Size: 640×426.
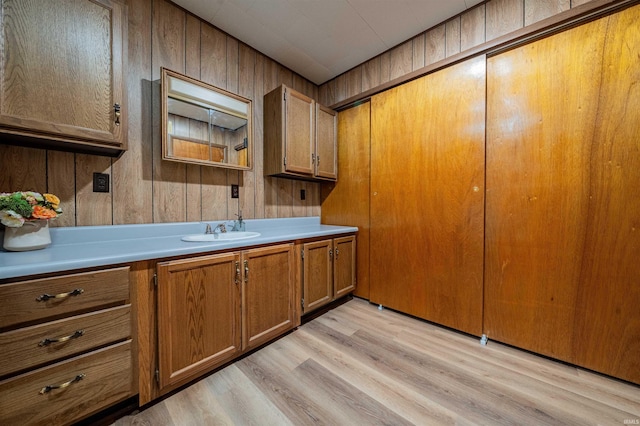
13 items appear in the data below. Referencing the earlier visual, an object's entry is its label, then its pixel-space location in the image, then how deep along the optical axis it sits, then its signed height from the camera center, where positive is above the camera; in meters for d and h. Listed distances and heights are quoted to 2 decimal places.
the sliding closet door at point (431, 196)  1.75 +0.11
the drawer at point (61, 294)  0.85 -0.33
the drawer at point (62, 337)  0.85 -0.51
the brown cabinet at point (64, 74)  1.02 +0.65
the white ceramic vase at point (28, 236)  1.06 -0.12
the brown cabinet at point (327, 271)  1.96 -0.56
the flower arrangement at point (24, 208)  1.01 +0.01
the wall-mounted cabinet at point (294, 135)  2.11 +0.71
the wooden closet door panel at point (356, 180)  2.41 +0.32
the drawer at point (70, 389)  0.87 -0.73
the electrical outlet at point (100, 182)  1.42 +0.17
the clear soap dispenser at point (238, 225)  1.95 -0.13
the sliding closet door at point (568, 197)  1.29 +0.08
